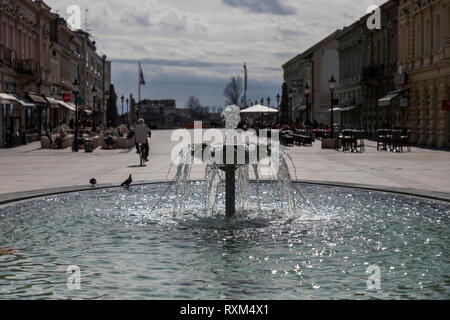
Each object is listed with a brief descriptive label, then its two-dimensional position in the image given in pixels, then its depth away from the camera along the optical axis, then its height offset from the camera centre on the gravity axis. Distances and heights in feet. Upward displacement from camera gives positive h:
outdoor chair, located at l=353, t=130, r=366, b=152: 109.40 -2.11
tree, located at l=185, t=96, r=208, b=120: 614.34 +17.72
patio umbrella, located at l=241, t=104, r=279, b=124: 143.76 +4.95
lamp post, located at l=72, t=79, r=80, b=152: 110.15 -1.40
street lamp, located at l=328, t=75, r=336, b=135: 124.57 +9.20
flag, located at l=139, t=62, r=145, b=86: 259.19 +22.09
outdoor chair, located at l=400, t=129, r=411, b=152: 111.21 -1.17
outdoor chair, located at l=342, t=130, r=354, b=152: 110.98 -1.64
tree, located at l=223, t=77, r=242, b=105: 438.81 +28.69
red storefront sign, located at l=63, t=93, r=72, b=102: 203.97 +11.12
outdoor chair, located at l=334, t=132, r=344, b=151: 115.81 -1.71
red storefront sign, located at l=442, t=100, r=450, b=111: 112.27 +4.65
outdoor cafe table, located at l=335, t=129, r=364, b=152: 110.11 -1.71
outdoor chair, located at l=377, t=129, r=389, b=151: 112.46 -0.64
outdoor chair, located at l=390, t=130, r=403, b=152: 109.50 -1.12
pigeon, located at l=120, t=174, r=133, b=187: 49.73 -3.82
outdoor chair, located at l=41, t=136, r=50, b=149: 120.16 -1.70
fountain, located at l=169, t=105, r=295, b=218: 36.17 -1.37
